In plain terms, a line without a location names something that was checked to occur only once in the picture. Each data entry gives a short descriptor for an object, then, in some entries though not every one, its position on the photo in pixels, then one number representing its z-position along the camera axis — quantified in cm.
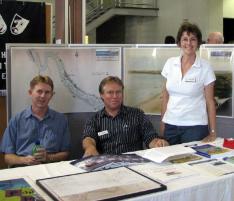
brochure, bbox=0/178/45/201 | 143
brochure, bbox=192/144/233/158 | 205
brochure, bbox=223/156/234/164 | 194
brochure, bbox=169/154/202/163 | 193
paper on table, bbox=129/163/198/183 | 167
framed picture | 142
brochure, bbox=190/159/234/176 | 175
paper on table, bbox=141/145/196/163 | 192
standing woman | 255
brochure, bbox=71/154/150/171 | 182
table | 152
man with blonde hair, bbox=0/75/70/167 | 257
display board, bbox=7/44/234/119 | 314
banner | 347
